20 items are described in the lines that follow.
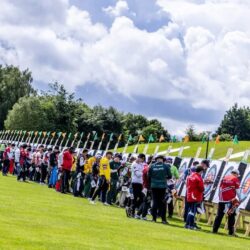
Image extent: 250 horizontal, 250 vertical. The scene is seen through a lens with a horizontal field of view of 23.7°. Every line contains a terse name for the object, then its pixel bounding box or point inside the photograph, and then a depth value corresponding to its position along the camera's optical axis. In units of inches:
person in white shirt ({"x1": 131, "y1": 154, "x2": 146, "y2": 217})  801.6
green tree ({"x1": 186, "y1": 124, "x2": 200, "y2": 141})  4252.0
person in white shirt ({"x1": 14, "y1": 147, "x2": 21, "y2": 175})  1538.6
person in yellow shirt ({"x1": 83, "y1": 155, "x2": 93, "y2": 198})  1117.7
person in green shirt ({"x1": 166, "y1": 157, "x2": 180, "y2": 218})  896.7
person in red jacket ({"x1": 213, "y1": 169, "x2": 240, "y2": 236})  729.0
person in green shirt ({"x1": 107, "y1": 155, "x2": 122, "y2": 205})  1032.8
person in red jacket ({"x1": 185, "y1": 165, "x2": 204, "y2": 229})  740.6
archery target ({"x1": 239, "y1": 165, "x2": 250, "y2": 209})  842.2
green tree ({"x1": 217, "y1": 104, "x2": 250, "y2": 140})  5856.3
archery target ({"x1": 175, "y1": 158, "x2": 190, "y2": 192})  1033.1
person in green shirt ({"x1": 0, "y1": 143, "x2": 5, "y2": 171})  1742.6
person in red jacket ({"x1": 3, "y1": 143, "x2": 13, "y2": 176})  1609.6
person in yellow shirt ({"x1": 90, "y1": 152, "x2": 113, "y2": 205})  936.3
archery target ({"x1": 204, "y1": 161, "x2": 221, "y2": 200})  955.2
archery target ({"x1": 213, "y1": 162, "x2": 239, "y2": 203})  929.1
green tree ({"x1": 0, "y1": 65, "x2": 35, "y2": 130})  4261.8
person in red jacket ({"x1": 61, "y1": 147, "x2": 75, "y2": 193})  1128.2
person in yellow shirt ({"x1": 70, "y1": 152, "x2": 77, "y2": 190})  1226.1
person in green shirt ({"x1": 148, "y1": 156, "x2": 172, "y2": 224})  753.6
